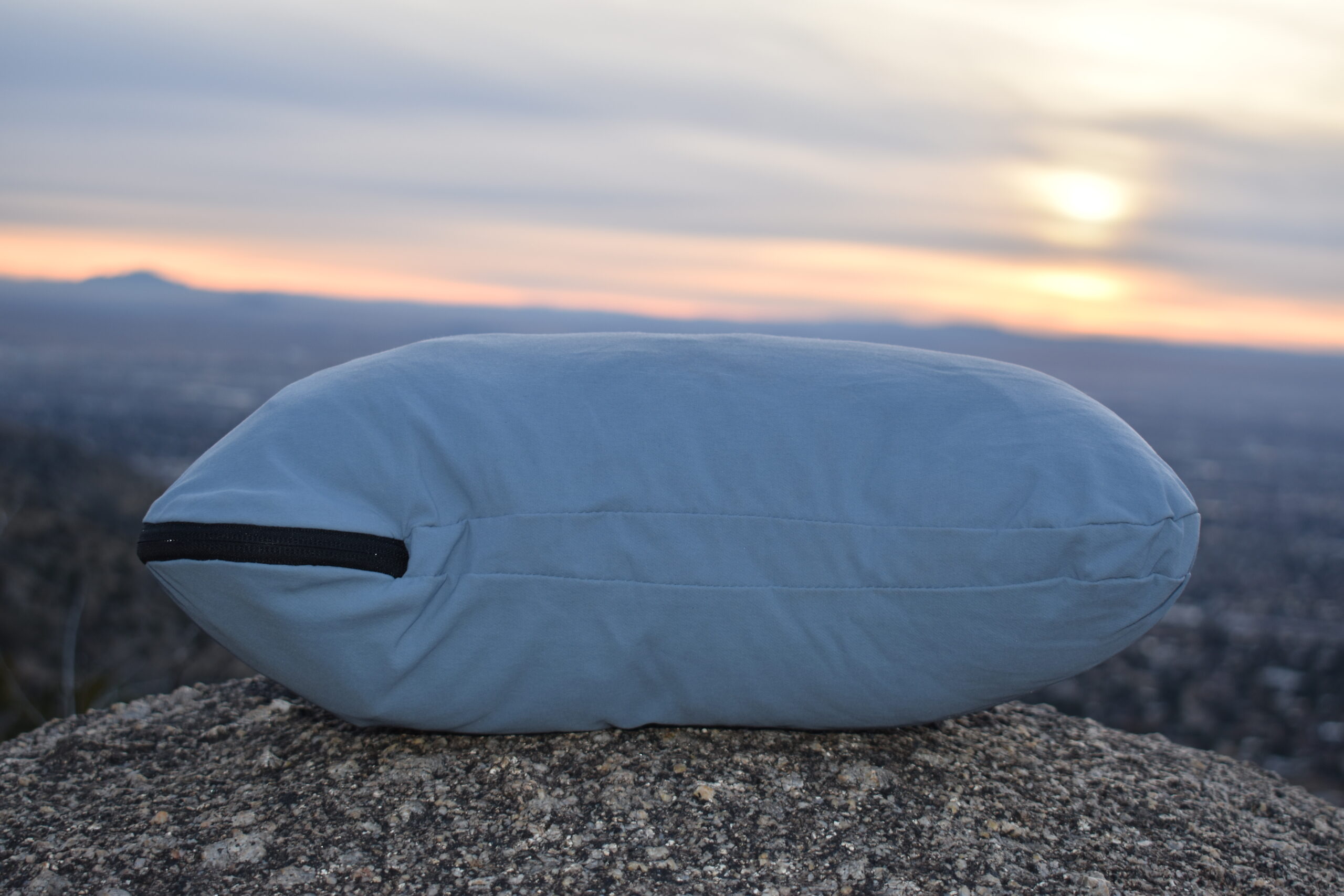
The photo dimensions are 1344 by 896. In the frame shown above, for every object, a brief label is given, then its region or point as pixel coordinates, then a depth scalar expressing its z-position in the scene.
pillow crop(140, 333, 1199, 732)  0.58
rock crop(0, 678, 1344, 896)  0.56
